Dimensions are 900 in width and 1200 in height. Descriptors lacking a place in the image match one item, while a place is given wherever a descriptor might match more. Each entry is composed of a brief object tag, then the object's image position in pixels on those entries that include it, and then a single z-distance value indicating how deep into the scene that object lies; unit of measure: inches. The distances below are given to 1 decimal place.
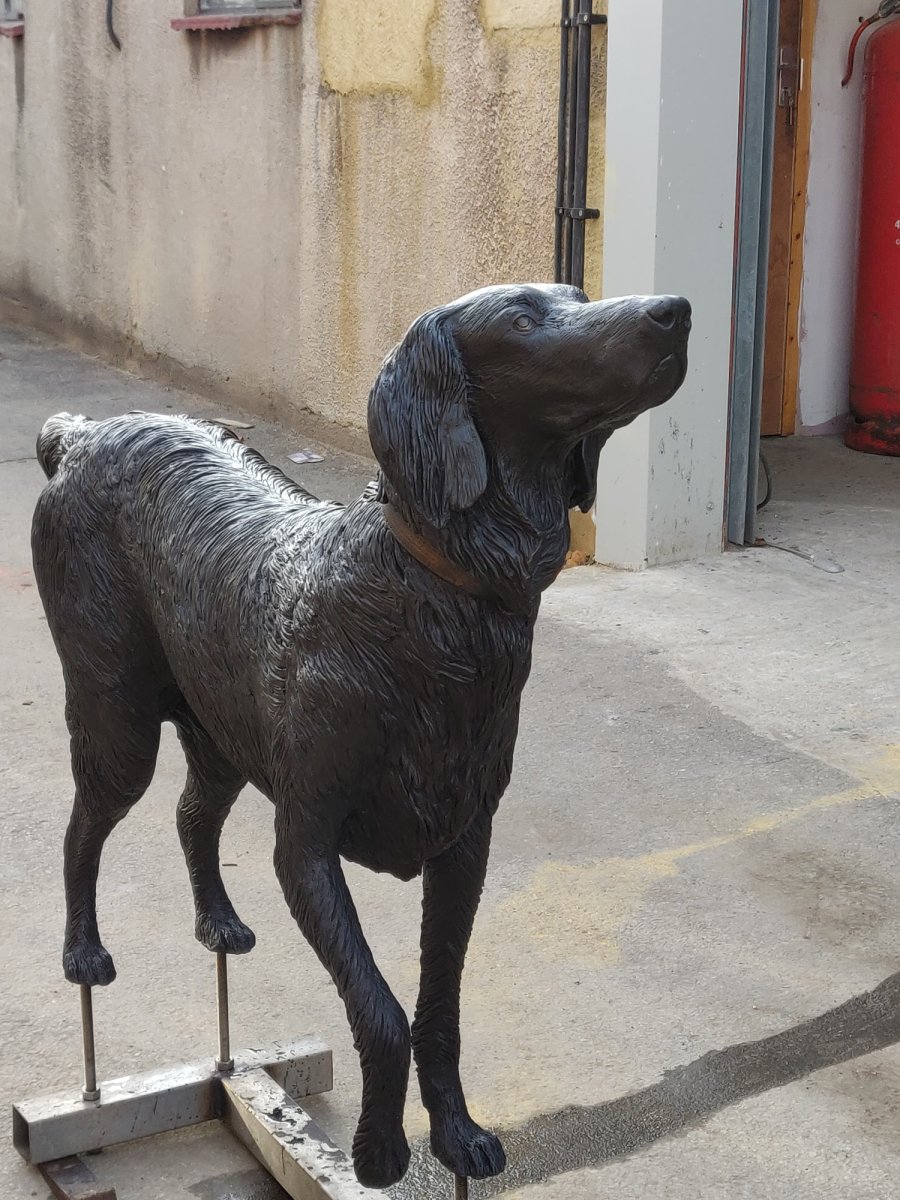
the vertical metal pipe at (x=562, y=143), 247.3
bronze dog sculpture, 76.4
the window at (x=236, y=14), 320.5
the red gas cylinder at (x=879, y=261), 330.0
